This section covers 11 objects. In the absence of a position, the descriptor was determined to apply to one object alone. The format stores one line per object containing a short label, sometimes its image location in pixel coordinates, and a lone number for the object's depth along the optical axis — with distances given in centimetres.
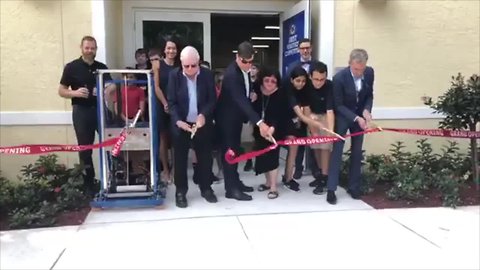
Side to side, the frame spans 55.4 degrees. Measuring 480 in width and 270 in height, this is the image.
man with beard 523
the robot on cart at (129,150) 502
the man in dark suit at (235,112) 509
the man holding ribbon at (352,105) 513
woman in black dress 543
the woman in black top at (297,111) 553
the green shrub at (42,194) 466
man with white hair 501
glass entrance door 761
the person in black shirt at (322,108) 531
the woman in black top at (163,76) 584
